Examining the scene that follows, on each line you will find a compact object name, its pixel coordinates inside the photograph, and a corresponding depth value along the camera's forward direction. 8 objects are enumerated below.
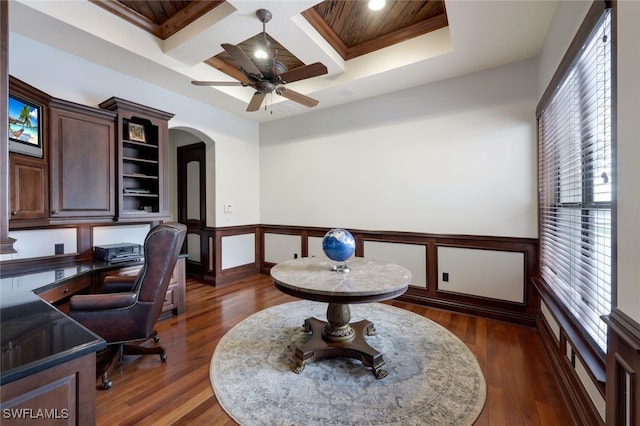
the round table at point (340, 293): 1.92
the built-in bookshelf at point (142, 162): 2.99
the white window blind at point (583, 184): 1.44
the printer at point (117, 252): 2.75
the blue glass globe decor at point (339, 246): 2.37
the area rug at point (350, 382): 1.66
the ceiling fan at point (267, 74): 2.22
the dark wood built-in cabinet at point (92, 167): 2.33
